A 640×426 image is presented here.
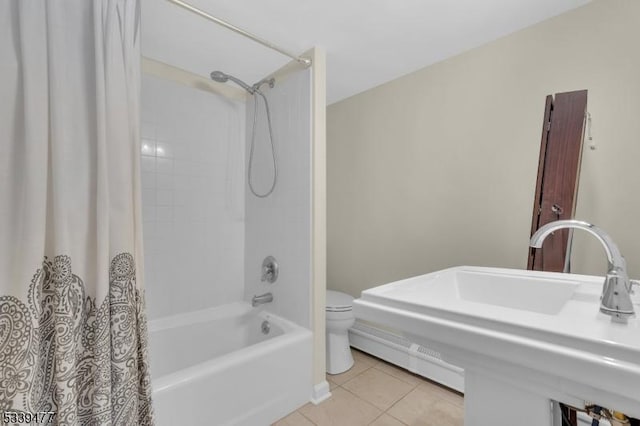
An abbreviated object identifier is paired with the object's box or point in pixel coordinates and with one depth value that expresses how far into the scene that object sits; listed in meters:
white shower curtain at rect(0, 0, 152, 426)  0.72
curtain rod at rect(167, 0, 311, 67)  1.15
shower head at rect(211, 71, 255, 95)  1.72
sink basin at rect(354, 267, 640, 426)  0.47
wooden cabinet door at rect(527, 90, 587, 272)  1.19
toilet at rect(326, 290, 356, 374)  1.85
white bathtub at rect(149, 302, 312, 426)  1.14
